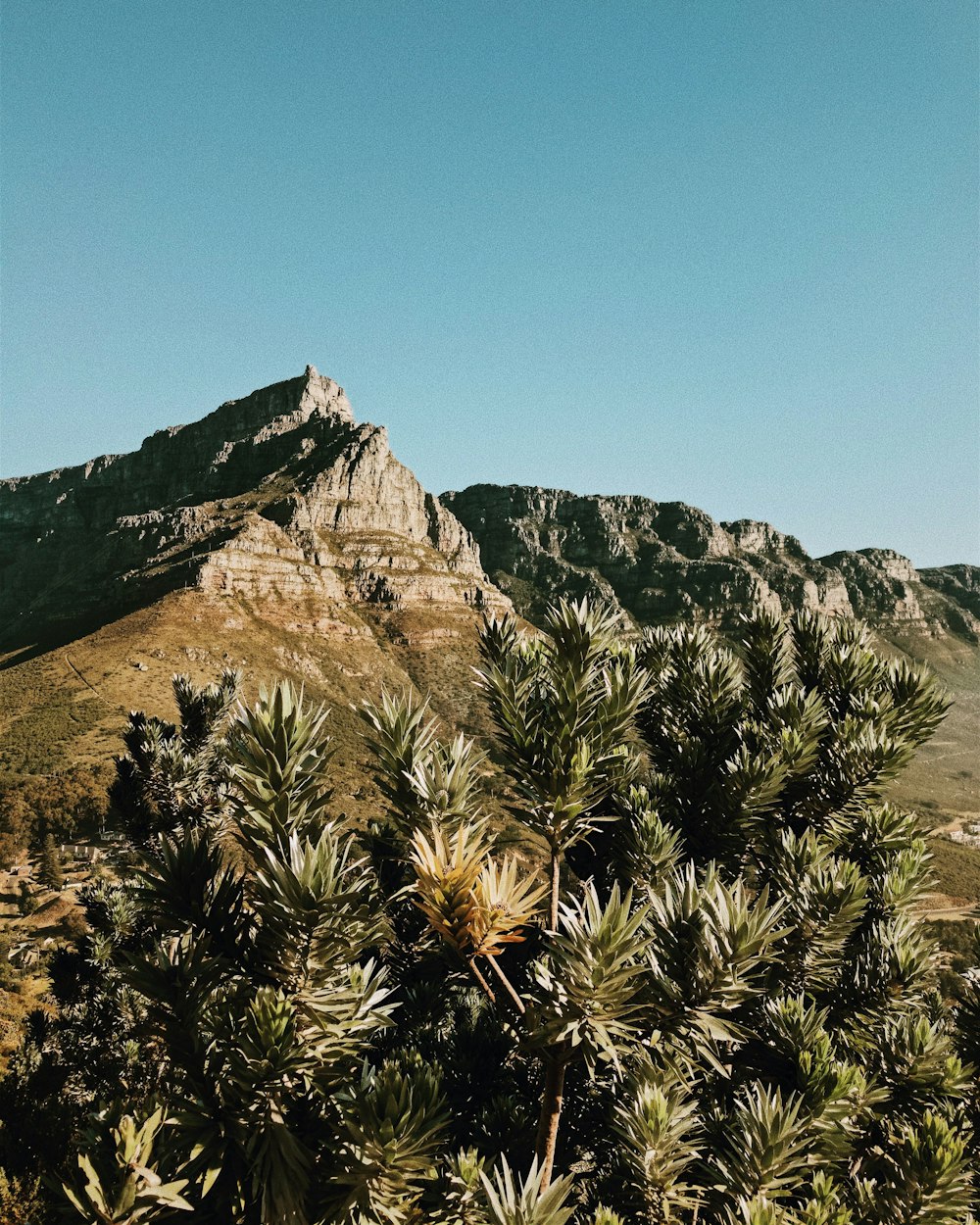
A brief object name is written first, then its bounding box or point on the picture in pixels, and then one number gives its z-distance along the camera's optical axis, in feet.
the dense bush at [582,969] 8.50
